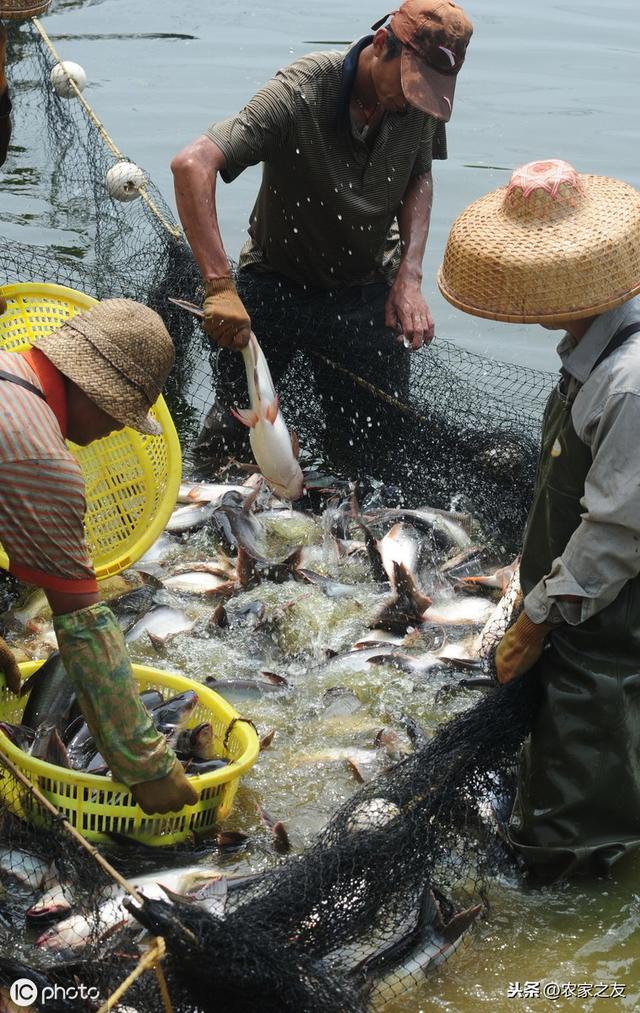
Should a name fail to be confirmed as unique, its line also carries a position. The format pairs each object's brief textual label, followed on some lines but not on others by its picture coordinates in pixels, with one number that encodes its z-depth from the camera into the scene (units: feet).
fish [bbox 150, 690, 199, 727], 13.16
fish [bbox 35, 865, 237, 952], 10.82
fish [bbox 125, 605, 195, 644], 17.15
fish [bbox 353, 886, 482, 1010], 10.97
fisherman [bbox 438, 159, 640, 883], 10.29
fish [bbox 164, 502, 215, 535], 19.88
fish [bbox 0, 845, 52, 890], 11.76
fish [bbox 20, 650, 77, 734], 13.42
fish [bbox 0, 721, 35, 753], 12.80
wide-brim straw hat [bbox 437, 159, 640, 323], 10.19
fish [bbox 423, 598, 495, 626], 17.63
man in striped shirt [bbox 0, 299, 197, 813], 10.01
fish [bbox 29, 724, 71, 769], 12.35
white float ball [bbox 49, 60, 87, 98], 27.48
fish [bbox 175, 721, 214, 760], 13.00
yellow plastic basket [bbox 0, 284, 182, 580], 16.90
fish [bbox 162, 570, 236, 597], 18.31
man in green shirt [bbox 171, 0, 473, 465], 16.51
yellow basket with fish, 11.79
